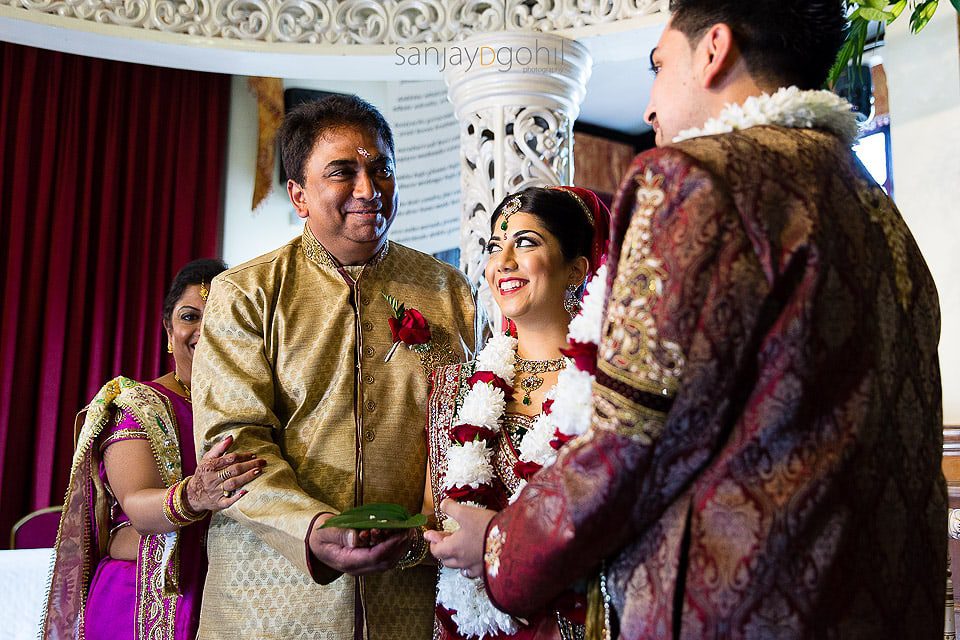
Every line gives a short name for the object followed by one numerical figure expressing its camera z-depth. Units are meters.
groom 1.26
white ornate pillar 3.94
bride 2.11
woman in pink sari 2.76
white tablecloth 3.51
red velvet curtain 5.68
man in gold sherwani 2.21
